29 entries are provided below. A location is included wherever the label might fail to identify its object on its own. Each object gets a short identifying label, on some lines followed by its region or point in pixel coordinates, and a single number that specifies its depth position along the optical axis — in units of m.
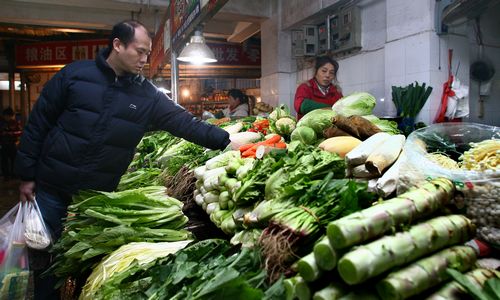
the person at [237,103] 8.39
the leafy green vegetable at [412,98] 4.73
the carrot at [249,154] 2.35
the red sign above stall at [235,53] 12.08
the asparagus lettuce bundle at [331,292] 0.92
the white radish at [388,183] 1.42
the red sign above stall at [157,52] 6.39
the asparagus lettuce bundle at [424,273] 0.89
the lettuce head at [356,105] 2.80
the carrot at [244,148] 2.52
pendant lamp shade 5.00
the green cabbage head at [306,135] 2.47
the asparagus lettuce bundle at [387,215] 0.93
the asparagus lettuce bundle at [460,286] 0.93
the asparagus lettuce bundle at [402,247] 0.88
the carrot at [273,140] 2.63
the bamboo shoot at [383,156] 1.52
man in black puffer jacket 2.71
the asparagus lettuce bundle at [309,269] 0.96
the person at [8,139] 12.63
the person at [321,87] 5.31
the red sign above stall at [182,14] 3.68
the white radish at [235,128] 3.90
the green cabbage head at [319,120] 2.54
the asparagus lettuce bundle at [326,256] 0.94
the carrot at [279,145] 2.52
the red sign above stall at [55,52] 11.53
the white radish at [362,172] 1.56
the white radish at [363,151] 1.59
